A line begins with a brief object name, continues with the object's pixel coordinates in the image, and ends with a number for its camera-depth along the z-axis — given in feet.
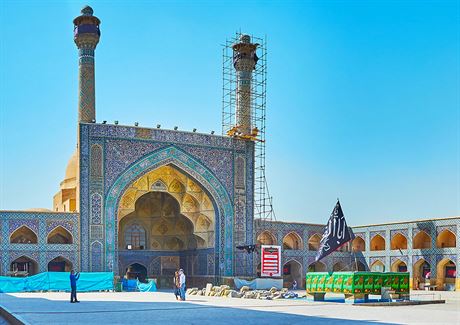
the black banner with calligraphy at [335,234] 67.36
